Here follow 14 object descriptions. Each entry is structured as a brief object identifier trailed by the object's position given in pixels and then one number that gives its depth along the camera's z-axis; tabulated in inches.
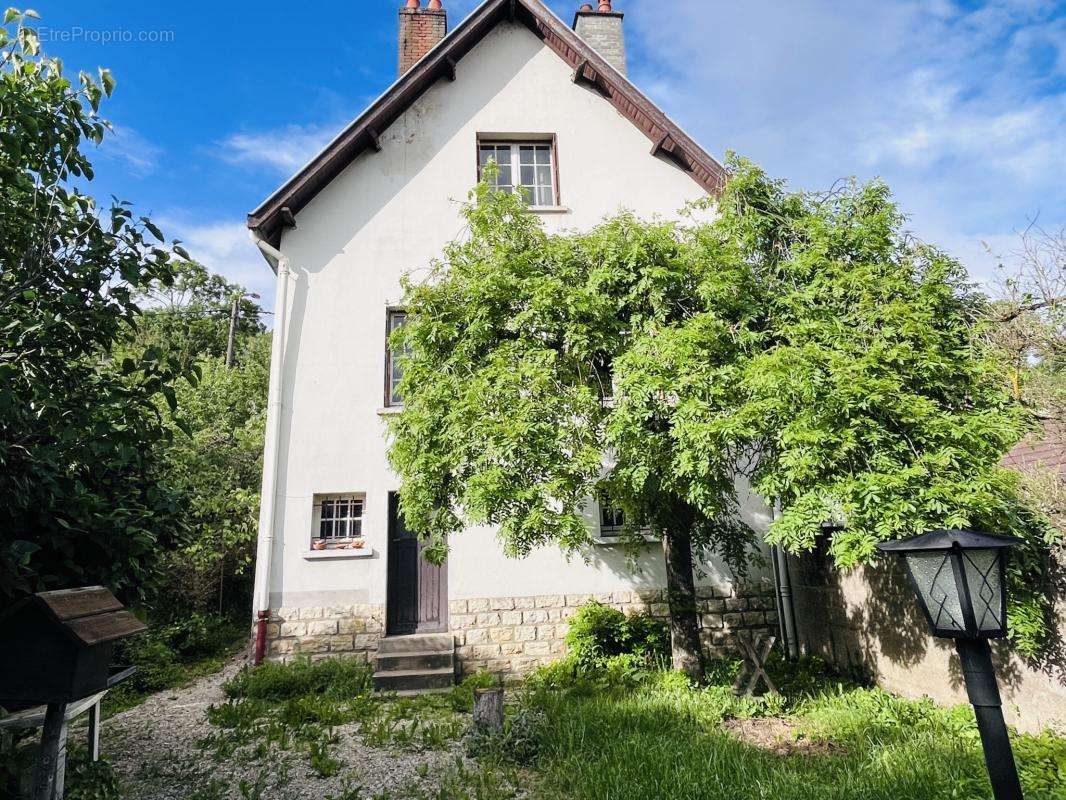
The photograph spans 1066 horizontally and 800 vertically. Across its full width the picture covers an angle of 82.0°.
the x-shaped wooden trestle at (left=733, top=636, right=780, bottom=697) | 257.9
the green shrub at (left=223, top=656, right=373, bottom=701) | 286.2
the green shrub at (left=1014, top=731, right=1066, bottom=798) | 161.6
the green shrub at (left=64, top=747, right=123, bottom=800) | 157.9
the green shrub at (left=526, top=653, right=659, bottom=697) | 282.5
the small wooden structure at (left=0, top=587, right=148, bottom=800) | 132.4
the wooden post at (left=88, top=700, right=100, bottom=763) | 183.5
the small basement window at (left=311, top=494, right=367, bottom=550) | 339.0
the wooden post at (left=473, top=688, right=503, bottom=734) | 225.6
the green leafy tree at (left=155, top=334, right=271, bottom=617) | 419.5
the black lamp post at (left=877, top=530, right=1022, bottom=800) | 111.9
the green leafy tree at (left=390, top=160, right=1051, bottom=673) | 195.6
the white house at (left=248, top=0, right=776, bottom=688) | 327.3
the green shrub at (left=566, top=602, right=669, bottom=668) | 309.6
